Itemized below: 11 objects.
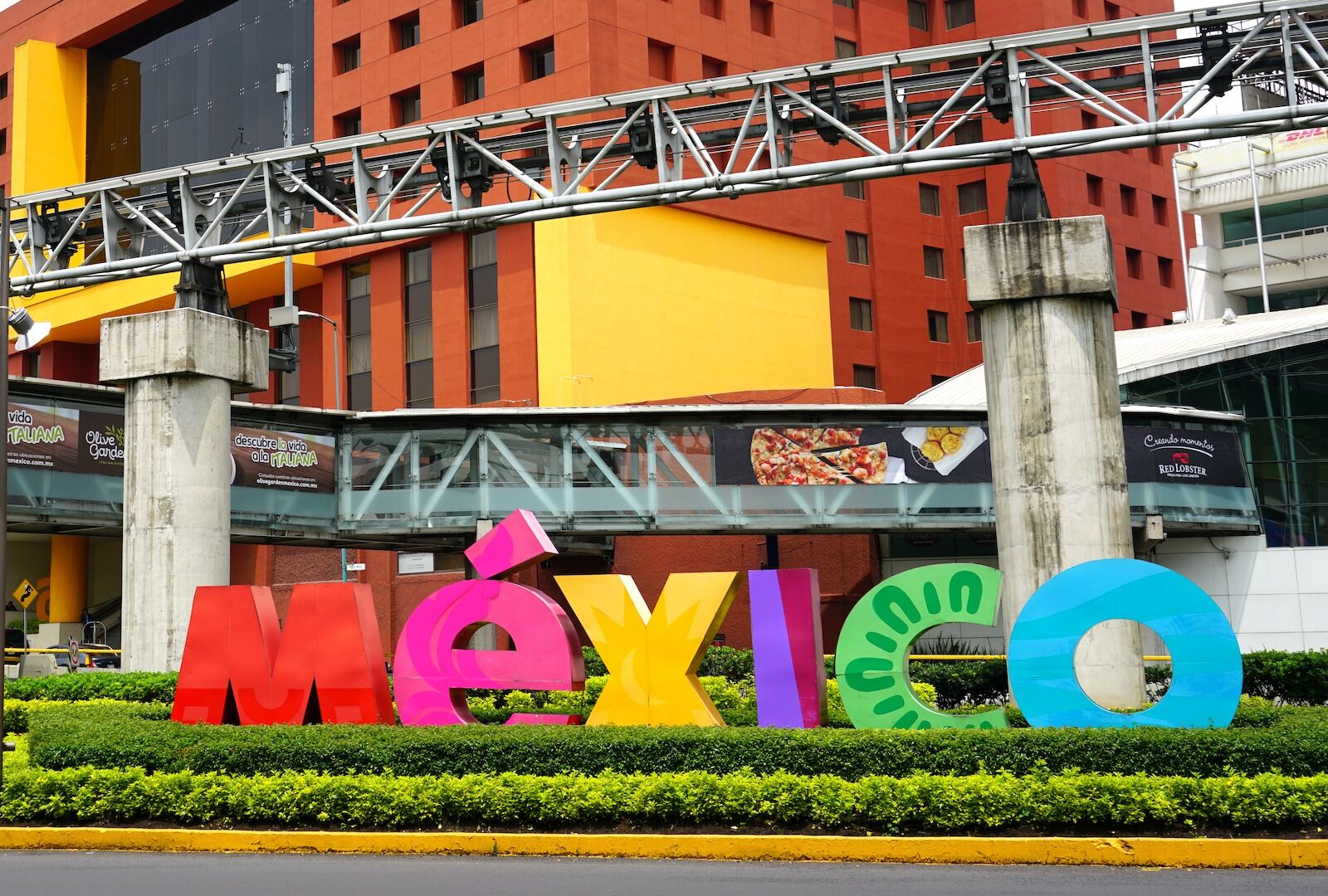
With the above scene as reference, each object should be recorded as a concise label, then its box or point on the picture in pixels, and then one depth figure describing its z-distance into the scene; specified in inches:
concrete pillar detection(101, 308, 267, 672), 1109.7
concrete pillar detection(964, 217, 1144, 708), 904.9
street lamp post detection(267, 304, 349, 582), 1809.8
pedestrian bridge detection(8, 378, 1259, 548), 1519.4
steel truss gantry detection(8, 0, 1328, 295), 956.6
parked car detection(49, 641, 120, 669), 1920.5
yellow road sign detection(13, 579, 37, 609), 2420.0
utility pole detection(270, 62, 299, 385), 1742.1
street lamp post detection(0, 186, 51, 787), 731.4
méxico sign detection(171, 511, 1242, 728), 696.4
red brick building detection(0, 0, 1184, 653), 2014.0
